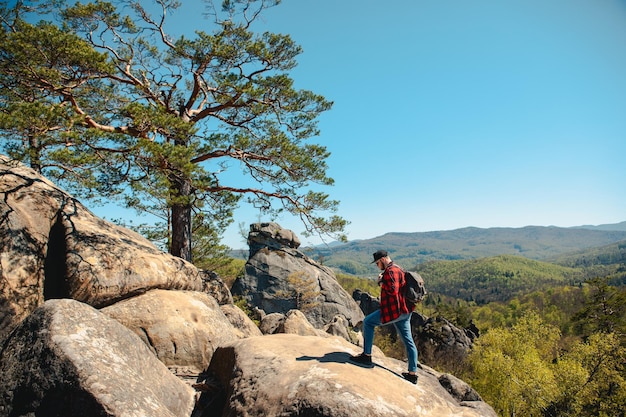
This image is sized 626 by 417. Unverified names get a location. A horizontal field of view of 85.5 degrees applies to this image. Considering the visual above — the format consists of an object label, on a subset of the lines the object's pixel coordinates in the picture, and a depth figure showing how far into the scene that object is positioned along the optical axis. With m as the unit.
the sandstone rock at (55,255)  6.09
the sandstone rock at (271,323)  14.16
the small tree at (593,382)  21.00
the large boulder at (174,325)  7.03
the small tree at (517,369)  21.23
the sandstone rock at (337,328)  18.41
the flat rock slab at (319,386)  4.43
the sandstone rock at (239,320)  10.48
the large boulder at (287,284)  35.53
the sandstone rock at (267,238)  39.94
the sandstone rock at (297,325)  12.83
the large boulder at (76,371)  4.06
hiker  5.62
